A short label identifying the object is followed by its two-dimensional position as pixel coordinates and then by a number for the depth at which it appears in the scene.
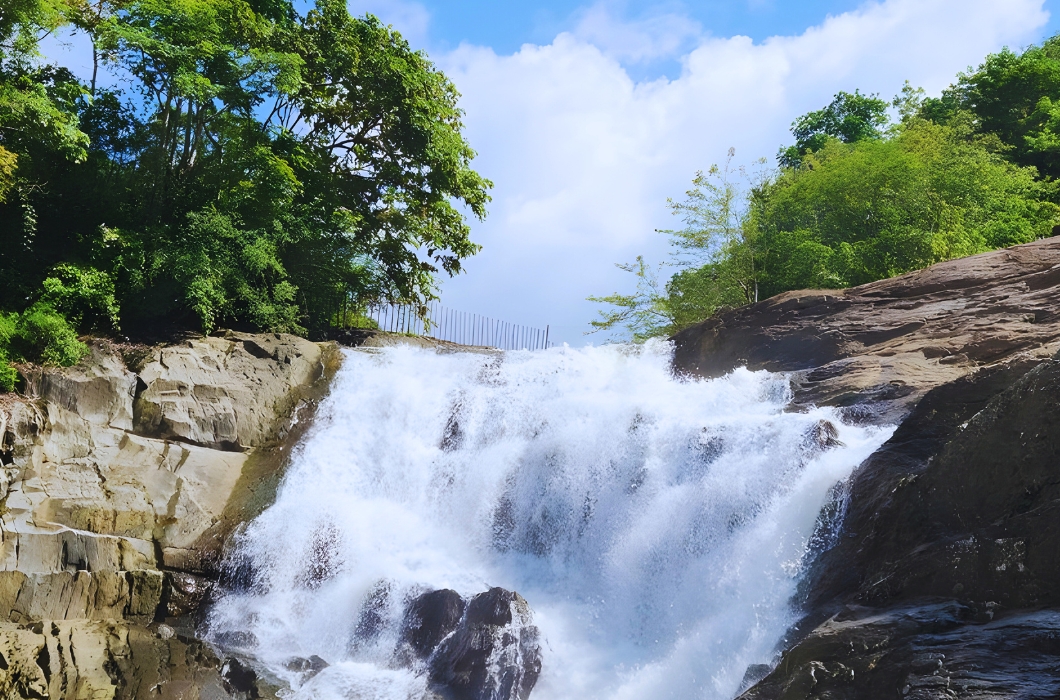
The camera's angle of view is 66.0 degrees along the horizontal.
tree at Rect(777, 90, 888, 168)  35.91
